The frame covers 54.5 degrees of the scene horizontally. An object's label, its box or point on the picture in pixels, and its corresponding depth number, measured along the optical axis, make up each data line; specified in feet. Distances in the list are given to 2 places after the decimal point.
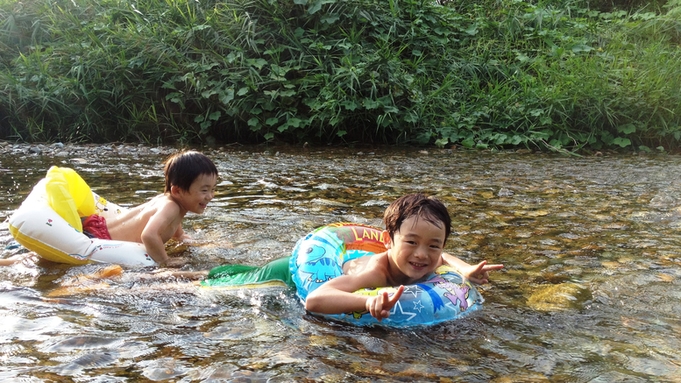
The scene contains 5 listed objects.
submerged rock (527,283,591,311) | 10.36
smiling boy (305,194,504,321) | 9.55
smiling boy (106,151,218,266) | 13.25
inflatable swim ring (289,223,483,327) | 9.57
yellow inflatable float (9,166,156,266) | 12.76
